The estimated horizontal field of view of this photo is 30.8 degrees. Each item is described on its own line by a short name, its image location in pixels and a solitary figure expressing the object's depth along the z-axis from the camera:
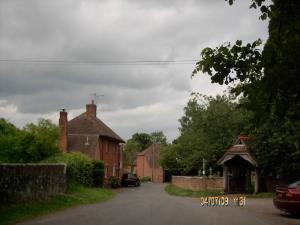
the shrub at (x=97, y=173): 47.83
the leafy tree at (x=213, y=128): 55.34
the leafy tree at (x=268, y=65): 13.70
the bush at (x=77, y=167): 35.75
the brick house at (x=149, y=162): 108.12
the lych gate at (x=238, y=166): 41.03
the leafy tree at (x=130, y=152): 117.44
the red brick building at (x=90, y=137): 58.16
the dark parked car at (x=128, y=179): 65.44
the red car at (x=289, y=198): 21.28
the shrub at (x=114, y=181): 59.12
